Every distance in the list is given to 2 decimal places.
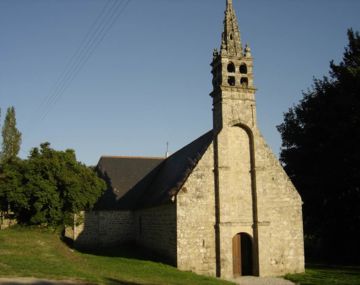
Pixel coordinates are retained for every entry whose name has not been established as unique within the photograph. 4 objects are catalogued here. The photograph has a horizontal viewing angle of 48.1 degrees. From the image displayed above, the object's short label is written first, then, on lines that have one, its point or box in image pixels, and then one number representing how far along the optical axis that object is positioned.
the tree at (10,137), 46.47
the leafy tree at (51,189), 25.36
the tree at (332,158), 25.61
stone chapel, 20.36
